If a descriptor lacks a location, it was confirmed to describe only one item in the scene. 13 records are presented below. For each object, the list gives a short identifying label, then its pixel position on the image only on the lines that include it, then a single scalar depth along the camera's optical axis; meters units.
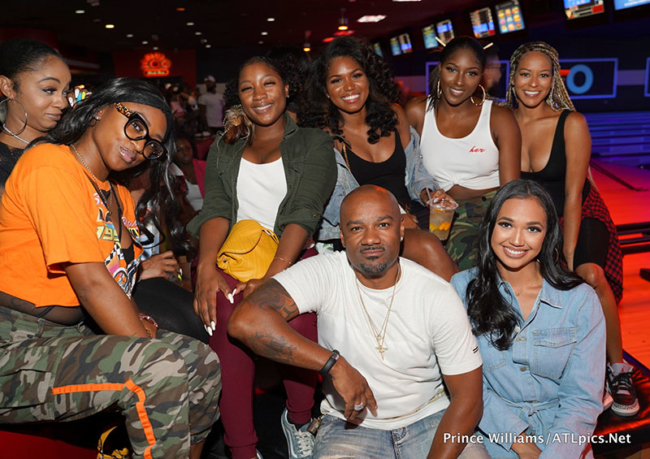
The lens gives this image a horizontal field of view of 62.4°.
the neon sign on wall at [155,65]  17.89
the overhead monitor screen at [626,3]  5.00
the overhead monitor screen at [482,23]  8.13
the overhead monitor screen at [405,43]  13.10
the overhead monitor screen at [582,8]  5.39
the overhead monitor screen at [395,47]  13.69
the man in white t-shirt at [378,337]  1.80
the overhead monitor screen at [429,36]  11.23
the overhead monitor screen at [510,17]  7.41
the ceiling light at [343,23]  11.42
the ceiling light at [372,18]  11.28
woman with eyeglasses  1.62
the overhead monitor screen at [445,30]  10.20
